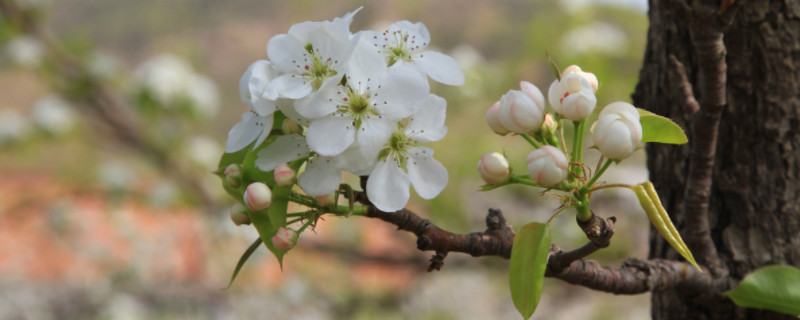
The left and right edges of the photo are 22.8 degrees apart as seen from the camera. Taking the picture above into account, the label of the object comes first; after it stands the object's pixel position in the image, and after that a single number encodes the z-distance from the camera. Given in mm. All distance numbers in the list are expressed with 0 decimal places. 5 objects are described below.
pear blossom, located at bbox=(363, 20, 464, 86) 680
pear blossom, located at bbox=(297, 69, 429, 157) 655
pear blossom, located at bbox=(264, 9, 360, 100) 665
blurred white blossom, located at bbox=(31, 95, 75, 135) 2825
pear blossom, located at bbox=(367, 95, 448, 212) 666
